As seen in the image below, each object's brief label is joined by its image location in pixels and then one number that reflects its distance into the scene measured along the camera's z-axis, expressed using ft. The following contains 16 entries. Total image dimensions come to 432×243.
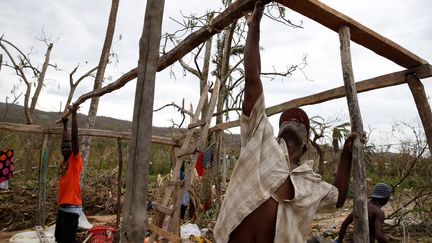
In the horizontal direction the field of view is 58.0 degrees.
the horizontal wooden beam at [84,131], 16.93
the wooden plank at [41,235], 16.97
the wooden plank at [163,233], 14.70
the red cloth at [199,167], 19.84
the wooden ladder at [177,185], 15.20
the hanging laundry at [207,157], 21.25
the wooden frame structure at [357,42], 7.07
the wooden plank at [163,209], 15.25
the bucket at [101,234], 16.89
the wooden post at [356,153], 7.04
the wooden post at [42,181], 18.56
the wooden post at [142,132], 5.10
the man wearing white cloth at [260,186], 6.04
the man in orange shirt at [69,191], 15.67
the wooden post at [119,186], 20.12
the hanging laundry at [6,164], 17.42
